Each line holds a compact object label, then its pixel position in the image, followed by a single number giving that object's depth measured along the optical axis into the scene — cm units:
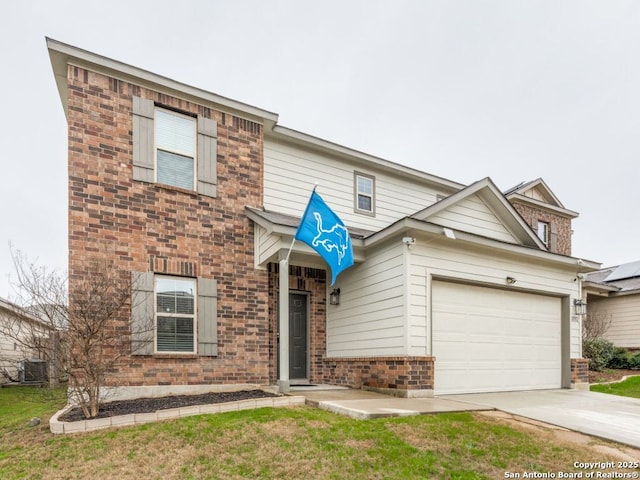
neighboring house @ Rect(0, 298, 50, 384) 599
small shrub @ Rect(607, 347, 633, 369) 1516
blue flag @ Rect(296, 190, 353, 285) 723
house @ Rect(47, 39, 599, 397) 749
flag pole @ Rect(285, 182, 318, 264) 751
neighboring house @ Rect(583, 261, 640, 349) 1723
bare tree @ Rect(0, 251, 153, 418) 576
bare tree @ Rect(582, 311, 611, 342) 1627
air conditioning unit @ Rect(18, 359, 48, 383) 759
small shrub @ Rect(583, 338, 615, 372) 1413
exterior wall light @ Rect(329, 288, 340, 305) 986
